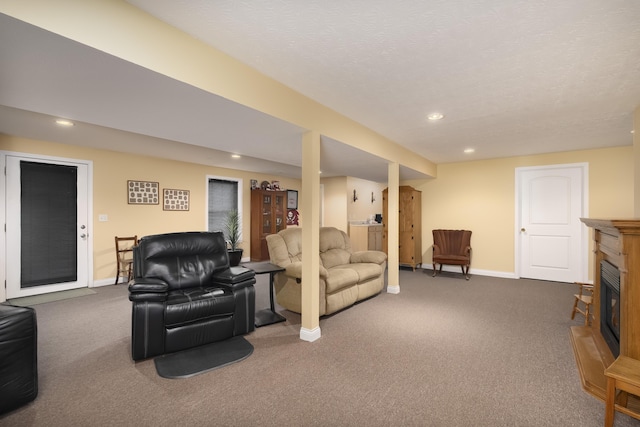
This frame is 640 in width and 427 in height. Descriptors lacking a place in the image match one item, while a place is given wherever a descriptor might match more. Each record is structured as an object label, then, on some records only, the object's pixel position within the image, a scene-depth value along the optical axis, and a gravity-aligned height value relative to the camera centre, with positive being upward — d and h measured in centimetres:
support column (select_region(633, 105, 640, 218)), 298 +51
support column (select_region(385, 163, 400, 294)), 465 -32
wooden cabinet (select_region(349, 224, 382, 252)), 781 -65
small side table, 328 -121
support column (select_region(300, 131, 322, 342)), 293 -24
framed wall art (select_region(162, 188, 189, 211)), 595 +24
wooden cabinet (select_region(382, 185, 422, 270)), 640 -28
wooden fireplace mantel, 194 -58
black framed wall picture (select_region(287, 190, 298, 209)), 835 +36
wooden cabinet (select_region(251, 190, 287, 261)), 736 -19
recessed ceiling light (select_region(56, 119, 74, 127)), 350 +106
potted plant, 595 -53
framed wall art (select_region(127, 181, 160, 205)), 541 +35
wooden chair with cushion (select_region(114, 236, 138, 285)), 514 -79
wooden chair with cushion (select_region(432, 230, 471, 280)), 567 -74
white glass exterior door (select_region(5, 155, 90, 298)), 426 -22
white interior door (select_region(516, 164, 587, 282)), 514 -20
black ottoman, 184 -93
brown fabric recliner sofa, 353 -78
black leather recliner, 250 -77
